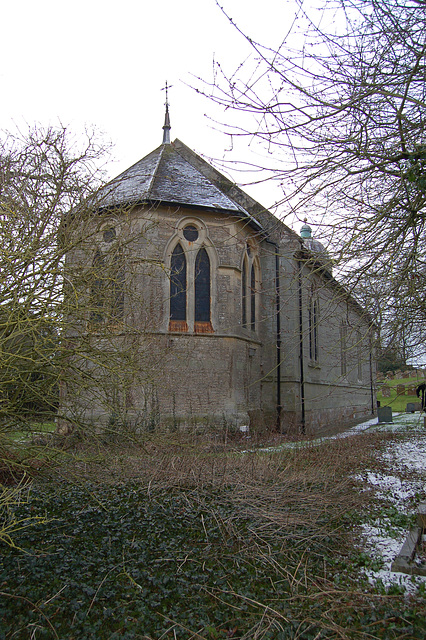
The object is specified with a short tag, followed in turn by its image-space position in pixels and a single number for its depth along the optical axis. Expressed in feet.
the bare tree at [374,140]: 14.56
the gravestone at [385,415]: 73.41
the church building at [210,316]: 48.62
